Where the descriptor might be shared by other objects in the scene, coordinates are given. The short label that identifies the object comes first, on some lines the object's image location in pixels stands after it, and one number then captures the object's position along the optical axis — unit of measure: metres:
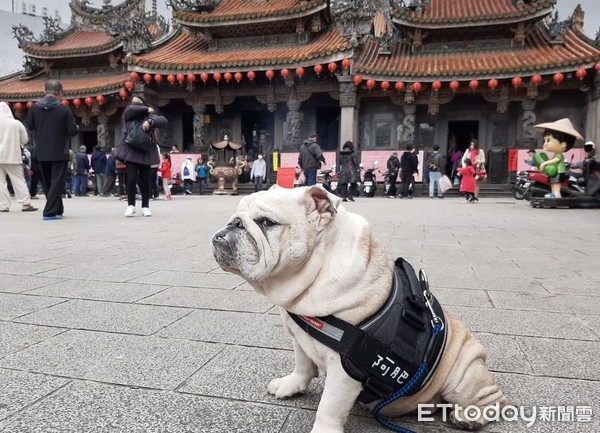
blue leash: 1.38
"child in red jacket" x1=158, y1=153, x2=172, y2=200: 13.75
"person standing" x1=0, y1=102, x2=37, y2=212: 7.68
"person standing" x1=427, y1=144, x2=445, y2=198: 15.18
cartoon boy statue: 9.94
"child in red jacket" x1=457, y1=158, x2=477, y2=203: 12.51
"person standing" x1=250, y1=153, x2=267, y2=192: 16.84
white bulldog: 1.32
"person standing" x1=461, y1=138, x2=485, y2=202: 12.90
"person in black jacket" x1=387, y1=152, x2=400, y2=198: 15.18
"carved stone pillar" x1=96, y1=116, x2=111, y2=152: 19.48
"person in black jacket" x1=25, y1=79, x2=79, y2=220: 6.84
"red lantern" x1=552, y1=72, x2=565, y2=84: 14.51
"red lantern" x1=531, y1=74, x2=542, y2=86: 14.65
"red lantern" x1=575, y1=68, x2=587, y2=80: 14.14
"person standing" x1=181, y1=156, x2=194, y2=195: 16.73
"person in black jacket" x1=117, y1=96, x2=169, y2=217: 6.95
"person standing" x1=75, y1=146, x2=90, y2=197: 16.08
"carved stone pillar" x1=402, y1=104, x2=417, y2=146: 16.80
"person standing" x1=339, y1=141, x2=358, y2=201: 13.30
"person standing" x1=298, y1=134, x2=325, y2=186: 11.99
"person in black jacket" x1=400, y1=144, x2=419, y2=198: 14.71
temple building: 15.60
